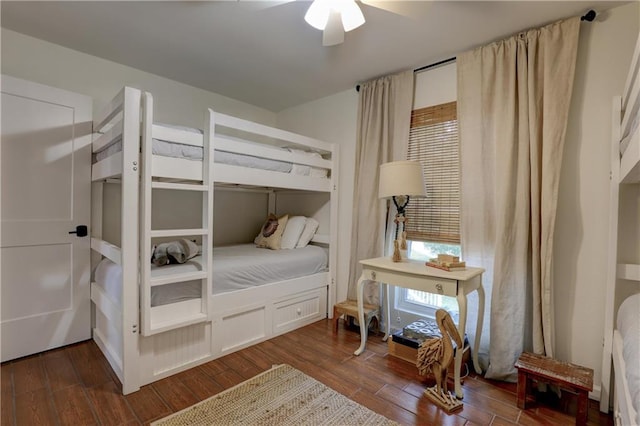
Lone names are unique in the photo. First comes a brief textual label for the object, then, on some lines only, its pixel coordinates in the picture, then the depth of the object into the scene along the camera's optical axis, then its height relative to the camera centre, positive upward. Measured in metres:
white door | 2.09 -0.12
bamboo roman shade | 2.36 +0.31
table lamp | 2.13 +0.22
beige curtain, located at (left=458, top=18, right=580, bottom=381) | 1.82 +0.26
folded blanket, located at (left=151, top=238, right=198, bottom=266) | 2.19 -0.38
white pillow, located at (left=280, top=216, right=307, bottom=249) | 3.03 -0.26
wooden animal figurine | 1.69 -0.87
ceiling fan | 1.59 +1.08
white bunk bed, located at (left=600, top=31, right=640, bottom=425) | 1.07 -0.34
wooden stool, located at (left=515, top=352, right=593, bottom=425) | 1.51 -0.87
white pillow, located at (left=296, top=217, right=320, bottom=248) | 3.10 -0.26
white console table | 1.77 -0.47
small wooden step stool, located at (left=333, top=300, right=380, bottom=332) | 2.55 -0.91
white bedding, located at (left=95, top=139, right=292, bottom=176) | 1.89 +0.36
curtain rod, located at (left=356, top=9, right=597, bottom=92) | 1.74 +1.20
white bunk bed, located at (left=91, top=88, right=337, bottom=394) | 1.75 -0.45
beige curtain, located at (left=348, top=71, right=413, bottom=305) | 2.59 +0.55
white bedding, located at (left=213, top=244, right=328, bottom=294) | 2.21 -0.49
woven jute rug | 1.53 -1.12
